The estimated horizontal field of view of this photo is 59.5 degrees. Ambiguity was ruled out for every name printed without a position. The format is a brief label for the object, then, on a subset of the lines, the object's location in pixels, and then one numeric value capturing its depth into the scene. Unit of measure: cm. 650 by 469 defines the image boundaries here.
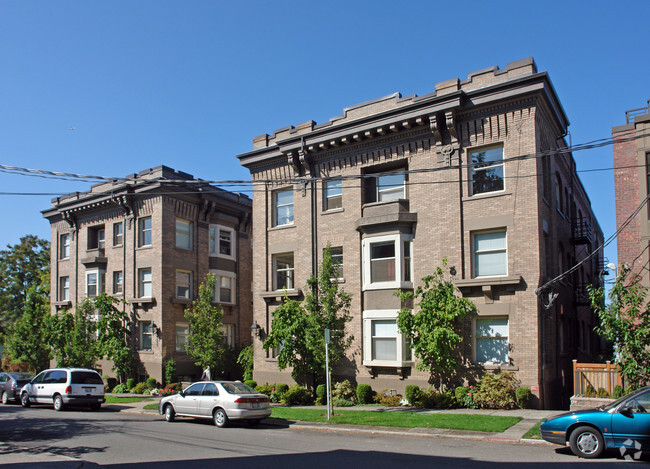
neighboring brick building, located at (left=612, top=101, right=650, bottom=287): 1972
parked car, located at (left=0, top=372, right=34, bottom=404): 2732
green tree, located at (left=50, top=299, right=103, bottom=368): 3192
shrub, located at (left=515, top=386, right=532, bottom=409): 1880
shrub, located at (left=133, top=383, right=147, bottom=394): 3008
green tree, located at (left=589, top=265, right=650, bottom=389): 1526
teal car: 1130
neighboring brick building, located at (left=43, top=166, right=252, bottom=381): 3175
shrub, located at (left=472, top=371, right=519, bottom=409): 1895
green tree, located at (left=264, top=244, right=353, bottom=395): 2089
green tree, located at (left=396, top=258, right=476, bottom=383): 1994
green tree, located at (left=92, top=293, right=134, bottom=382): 3133
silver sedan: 1747
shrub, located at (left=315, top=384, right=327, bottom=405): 2286
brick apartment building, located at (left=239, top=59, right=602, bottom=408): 2006
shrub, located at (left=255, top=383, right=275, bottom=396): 2512
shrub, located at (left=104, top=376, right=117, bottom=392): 3247
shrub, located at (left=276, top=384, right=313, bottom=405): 2309
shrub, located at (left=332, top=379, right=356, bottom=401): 2253
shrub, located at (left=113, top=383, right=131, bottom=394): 3098
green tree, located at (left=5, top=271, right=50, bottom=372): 3703
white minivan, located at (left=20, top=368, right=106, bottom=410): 2322
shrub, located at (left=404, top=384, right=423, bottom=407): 2053
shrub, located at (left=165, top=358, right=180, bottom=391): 3044
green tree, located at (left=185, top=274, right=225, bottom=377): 2764
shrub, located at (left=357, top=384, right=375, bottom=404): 2217
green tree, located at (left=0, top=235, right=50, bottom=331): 5375
